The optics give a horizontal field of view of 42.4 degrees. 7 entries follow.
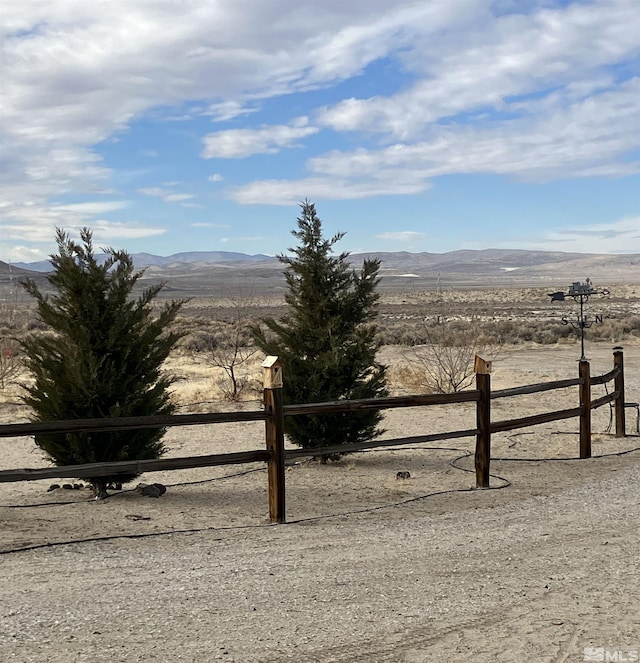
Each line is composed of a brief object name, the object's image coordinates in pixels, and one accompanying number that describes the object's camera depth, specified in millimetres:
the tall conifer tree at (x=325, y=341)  11203
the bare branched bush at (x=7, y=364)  20878
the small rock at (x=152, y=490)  9273
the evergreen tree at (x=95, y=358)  9039
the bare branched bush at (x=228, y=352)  19470
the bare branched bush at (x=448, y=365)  19344
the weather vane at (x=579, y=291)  13761
